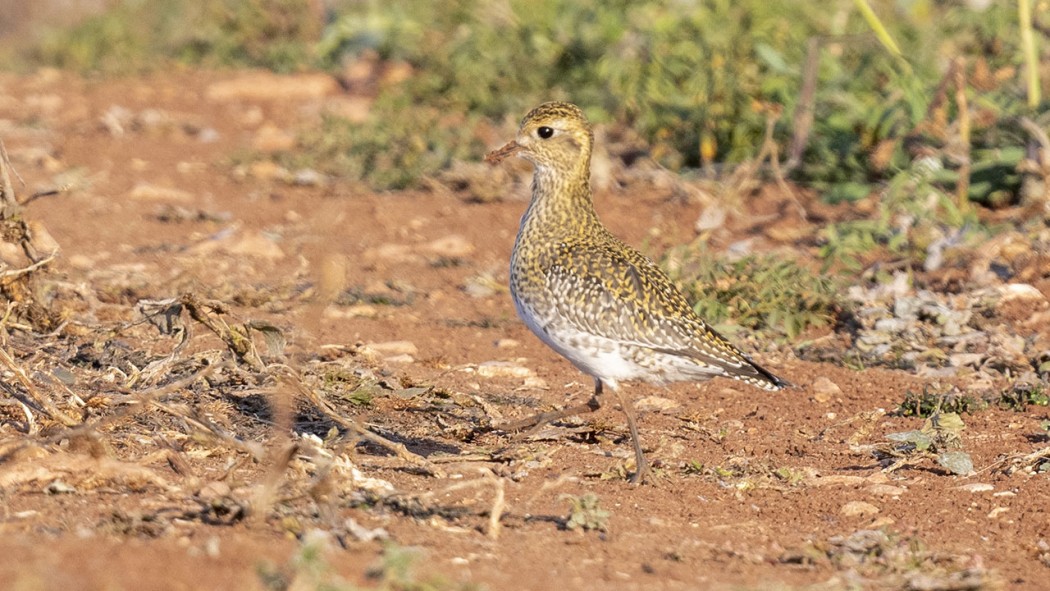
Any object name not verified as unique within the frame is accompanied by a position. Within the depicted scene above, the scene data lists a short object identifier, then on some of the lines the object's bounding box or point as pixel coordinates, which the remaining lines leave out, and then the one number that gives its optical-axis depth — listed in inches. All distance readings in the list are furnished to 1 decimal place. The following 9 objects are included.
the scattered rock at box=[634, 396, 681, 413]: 583.7
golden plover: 520.1
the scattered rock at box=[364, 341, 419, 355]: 625.6
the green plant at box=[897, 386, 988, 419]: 571.5
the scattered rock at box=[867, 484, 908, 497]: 487.8
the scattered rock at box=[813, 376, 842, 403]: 595.2
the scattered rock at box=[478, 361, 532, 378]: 613.6
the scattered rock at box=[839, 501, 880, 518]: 467.8
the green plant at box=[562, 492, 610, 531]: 421.7
